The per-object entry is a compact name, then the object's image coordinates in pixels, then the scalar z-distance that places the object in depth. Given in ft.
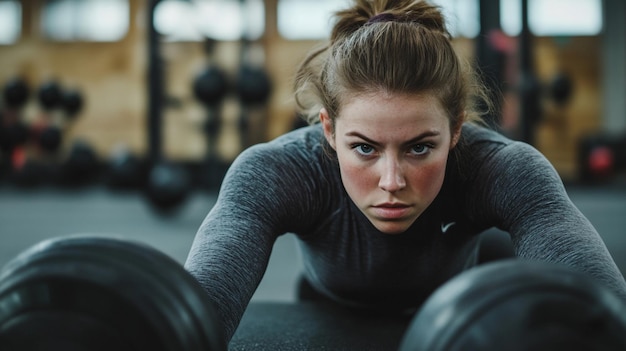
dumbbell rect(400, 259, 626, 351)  1.70
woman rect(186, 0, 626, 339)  2.50
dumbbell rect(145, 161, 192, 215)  11.03
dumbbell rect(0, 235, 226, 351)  1.84
